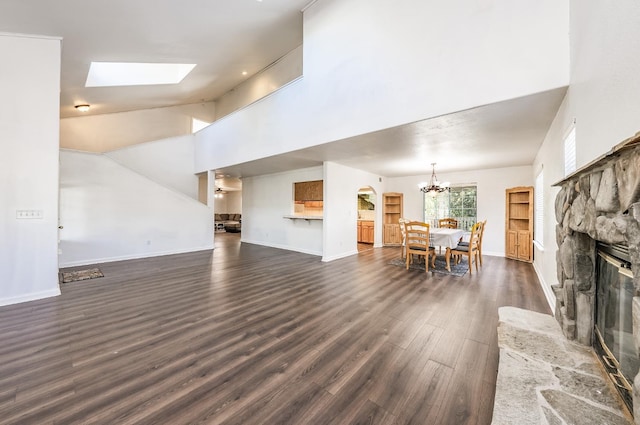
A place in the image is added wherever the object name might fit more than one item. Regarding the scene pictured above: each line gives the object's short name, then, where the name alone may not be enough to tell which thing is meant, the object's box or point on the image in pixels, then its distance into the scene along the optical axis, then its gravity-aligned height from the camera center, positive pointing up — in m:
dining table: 5.01 -0.52
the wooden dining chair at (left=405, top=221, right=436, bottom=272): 4.99 -0.63
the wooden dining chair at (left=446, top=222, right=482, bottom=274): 4.93 -0.72
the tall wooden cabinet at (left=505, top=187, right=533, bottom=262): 5.86 -0.24
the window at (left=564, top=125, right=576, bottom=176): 2.32 +0.64
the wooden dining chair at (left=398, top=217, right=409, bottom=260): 5.33 -0.38
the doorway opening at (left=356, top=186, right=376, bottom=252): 8.59 -0.29
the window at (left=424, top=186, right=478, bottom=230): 7.27 +0.23
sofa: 12.84 -0.58
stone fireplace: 1.00 -0.07
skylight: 5.81 +3.55
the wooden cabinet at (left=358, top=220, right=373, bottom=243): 8.70 -0.66
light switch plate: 3.48 -0.06
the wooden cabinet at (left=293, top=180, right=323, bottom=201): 7.07 +0.64
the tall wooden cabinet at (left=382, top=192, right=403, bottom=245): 8.30 -0.14
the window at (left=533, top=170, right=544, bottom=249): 4.71 +0.06
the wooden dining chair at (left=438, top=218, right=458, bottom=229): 6.96 -0.27
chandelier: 5.79 +0.62
